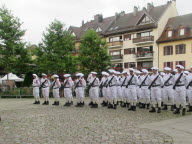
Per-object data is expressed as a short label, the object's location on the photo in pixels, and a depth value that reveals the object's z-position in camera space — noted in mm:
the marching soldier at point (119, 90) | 18938
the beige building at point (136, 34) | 51156
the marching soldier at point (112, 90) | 17844
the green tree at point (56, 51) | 42000
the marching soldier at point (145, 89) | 17172
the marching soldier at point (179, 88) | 14148
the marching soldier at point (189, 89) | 15414
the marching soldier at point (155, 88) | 15336
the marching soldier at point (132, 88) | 16453
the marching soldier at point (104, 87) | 18736
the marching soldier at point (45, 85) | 21031
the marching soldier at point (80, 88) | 19047
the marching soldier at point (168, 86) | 16688
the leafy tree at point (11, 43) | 39250
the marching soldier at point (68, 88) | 19859
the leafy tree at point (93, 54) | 45188
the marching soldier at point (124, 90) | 18078
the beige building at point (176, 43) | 47062
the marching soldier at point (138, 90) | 17964
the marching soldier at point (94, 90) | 18438
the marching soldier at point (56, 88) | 20791
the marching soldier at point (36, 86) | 21553
